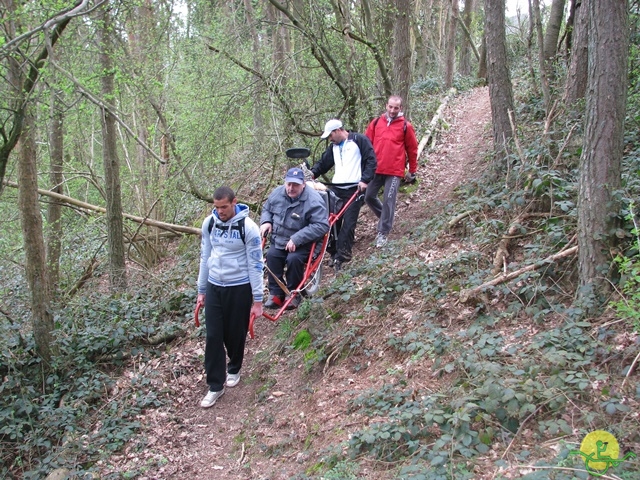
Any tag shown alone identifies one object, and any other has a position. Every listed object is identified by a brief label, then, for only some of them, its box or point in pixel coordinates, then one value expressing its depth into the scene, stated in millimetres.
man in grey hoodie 5094
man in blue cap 6109
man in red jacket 7520
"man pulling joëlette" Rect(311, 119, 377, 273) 7238
